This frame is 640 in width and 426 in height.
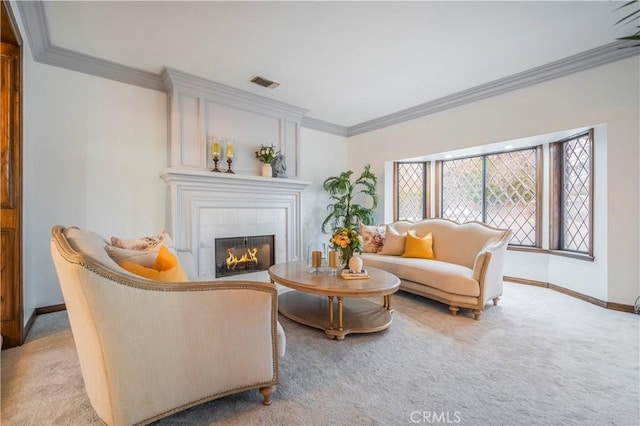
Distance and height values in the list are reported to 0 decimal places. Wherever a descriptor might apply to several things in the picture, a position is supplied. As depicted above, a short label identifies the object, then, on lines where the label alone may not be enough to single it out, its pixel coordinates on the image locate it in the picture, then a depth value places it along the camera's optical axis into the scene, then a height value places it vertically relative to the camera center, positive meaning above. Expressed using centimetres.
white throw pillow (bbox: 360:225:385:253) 423 -41
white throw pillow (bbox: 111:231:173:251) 205 -24
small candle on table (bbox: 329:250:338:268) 272 -46
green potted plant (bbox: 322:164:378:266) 481 +18
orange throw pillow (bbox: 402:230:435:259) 373 -48
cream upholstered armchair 112 -57
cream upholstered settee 277 -63
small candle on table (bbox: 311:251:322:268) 282 -47
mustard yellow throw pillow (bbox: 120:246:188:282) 151 -32
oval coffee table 227 -95
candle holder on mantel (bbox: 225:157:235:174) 372 +64
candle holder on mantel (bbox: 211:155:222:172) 363 +62
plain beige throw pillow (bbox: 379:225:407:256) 397 -47
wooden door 207 +9
